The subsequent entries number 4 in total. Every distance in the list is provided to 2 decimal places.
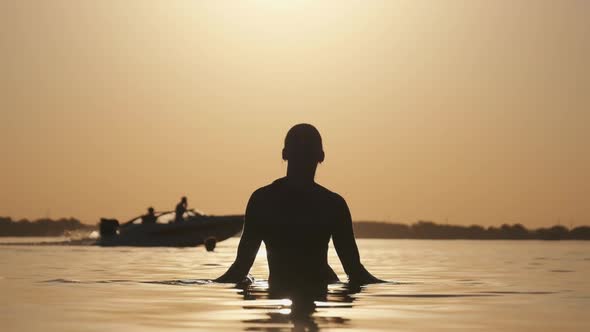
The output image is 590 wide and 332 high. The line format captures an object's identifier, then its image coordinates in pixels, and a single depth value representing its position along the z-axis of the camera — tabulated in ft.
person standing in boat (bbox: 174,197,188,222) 187.57
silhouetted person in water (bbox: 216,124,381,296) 38.09
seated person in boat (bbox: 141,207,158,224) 189.37
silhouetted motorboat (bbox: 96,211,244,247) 186.70
